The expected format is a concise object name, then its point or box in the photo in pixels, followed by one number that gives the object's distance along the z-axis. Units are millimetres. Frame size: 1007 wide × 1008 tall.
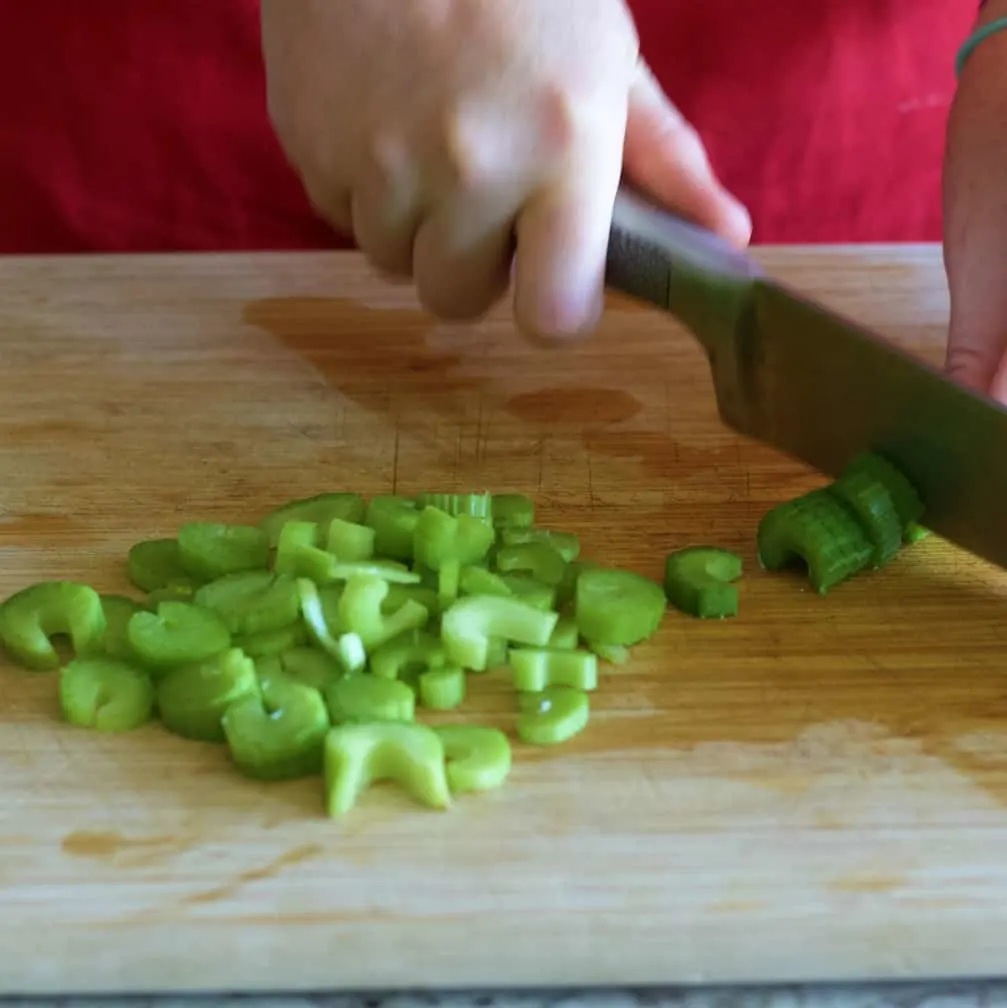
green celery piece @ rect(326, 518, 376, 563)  537
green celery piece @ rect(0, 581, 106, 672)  510
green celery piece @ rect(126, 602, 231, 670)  500
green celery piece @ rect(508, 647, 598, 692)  503
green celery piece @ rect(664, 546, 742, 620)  526
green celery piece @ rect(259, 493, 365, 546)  550
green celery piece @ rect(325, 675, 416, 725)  489
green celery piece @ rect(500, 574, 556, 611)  520
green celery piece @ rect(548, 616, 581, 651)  515
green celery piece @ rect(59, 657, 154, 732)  493
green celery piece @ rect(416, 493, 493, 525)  549
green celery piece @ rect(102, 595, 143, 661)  513
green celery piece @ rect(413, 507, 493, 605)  530
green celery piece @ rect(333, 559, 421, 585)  525
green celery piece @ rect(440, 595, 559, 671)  507
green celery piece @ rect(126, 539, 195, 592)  539
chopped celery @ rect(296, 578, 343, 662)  511
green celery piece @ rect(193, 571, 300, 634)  512
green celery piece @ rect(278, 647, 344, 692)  504
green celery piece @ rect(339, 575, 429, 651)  511
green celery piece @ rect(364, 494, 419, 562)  542
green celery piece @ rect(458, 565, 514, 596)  522
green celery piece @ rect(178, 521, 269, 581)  533
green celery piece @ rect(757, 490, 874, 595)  530
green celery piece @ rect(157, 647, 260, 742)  488
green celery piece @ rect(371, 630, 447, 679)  508
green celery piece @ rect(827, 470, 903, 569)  533
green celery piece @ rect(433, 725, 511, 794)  478
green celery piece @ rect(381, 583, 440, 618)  522
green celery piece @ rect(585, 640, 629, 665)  515
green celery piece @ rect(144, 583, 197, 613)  529
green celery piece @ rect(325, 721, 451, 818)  473
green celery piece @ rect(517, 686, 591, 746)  489
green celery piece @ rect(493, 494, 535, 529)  554
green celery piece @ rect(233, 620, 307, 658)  512
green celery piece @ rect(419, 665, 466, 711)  502
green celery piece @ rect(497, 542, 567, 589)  533
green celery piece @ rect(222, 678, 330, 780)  478
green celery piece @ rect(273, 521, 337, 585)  527
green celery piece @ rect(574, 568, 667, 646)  515
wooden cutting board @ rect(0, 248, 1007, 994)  451
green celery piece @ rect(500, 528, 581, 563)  541
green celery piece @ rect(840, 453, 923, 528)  537
